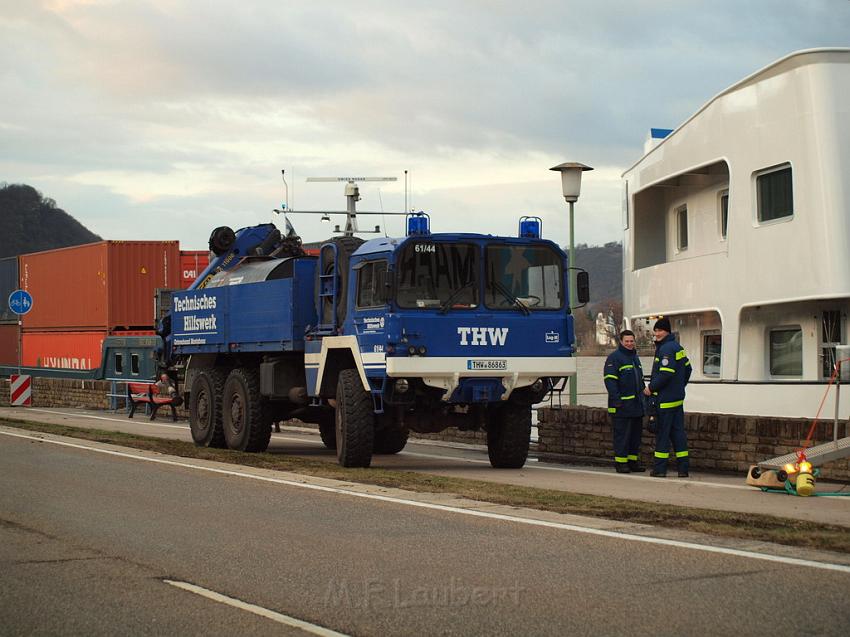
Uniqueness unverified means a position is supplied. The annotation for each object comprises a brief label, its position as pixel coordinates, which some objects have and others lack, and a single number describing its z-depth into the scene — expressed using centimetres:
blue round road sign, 3288
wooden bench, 2961
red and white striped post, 3434
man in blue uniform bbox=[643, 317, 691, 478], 1455
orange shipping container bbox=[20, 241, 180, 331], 3488
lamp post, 2056
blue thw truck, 1486
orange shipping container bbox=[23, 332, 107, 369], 3625
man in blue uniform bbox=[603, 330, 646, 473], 1542
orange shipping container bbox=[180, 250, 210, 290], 3500
